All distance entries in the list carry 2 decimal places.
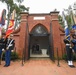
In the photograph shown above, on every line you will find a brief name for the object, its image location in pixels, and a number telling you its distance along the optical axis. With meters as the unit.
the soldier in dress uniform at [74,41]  3.36
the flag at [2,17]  4.14
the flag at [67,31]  3.66
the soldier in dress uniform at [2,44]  3.88
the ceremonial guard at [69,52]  3.74
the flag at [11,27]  3.90
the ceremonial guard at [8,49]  3.82
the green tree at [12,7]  9.86
